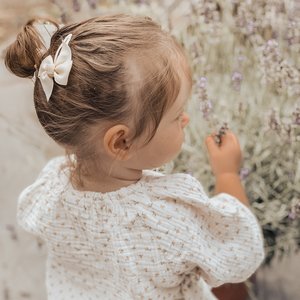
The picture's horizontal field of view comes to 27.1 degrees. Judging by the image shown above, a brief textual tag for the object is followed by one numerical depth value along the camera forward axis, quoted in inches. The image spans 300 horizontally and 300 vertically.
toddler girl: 37.4
